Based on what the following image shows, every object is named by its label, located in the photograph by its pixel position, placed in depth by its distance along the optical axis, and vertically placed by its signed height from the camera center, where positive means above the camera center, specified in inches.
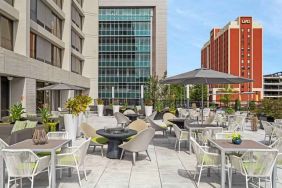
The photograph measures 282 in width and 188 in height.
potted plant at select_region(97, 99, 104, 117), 686.7 -38.8
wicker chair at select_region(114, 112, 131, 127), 390.3 -38.8
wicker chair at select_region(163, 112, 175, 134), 322.2 -32.2
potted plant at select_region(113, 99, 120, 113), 663.1 -35.7
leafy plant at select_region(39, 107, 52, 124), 293.2 -26.5
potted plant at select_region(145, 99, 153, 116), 605.4 -33.8
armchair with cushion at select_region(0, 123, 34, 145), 180.8 -34.0
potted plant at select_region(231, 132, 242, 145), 153.6 -30.8
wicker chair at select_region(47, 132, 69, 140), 181.5 -33.1
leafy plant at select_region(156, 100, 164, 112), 515.4 -25.9
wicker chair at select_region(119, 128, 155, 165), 198.2 -43.3
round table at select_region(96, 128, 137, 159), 213.8 -45.2
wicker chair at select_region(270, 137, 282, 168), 167.8 -38.0
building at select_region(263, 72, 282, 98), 2988.1 +182.0
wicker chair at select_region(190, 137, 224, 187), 150.6 -44.5
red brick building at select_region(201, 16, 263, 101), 2451.7 +556.5
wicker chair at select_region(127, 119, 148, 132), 251.5 -33.8
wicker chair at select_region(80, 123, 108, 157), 227.1 -42.4
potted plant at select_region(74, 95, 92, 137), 302.9 -5.6
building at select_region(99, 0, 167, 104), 1490.1 +374.6
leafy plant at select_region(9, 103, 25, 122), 285.9 -23.2
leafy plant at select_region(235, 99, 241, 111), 724.0 -29.1
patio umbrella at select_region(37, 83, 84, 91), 452.1 +21.8
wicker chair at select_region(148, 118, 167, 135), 293.2 -41.5
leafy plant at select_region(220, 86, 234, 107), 927.3 -15.4
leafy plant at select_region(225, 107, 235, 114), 482.5 -31.0
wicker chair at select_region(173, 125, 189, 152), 240.8 -42.5
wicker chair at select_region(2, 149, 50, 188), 129.5 -42.3
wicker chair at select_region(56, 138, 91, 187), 150.3 -44.8
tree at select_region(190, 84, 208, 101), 1305.2 +29.8
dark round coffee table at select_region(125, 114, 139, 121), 432.4 -38.7
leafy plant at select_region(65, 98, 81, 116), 303.9 -12.9
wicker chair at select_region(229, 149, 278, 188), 134.4 -43.5
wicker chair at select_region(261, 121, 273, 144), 266.0 -40.1
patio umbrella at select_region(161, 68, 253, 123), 235.3 +22.7
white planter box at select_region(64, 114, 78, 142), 306.1 -39.3
